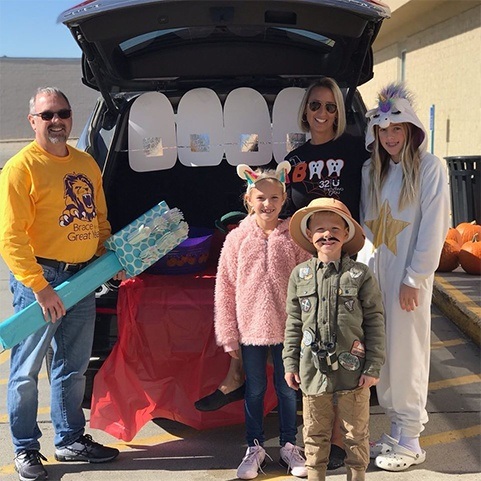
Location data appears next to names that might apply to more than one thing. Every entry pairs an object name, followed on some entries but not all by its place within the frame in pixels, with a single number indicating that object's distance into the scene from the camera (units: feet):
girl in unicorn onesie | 10.75
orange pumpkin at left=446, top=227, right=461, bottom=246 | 23.09
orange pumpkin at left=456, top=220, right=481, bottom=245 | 23.11
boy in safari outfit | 9.64
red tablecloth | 11.85
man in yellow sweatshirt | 10.27
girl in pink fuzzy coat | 10.52
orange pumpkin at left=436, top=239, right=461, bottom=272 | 22.66
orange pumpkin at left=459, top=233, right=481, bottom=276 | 21.85
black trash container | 24.35
